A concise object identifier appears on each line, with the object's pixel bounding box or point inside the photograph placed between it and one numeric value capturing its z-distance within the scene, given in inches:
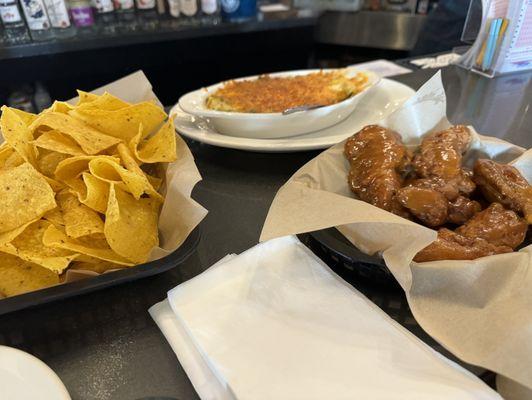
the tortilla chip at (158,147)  11.0
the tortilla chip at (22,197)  9.3
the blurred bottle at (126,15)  37.4
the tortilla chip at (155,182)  11.4
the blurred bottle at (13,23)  28.1
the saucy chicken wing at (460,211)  9.7
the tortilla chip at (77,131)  10.6
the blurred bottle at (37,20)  27.9
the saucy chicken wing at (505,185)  9.3
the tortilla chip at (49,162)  11.0
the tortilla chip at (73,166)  10.2
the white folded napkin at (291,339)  6.6
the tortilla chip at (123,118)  11.6
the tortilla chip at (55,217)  9.9
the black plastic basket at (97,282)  8.3
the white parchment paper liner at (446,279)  6.9
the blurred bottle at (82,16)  35.8
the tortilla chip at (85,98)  12.4
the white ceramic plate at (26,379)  6.1
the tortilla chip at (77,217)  9.4
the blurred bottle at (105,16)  36.8
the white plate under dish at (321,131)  14.0
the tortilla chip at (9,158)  10.8
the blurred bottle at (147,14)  38.4
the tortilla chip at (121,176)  9.8
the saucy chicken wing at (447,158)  10.1
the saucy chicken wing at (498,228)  8.6
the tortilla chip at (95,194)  9.7
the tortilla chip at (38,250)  8.7
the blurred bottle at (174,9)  39.5
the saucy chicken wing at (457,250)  8.2
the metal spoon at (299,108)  14.2
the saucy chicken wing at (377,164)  9.8
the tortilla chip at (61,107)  11.8
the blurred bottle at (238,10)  41.1
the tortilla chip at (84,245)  9.1
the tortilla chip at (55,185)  10.5
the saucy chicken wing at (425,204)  9.2
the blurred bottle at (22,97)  36.3
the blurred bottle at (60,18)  34.1
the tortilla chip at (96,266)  9.4
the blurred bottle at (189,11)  39.8
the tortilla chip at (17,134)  10.3
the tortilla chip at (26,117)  11.7
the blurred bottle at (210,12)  40.4
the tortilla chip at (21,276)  8.8
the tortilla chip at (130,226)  9.1
